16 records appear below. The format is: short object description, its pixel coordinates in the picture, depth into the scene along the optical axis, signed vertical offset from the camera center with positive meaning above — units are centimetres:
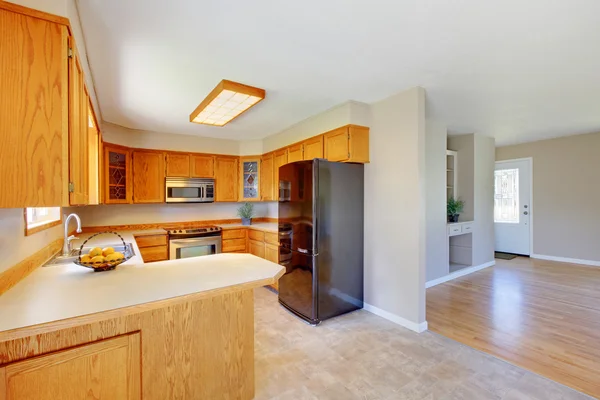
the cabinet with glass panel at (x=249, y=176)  515 +45
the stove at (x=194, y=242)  419 -67
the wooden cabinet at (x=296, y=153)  394 +70
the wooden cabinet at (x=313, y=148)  356 +71
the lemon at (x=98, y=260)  181 -40
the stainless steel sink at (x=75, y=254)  218 -49
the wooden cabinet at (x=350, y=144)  314 +66
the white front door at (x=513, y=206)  599 -16
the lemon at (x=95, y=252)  187 -36
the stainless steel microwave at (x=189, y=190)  450 +17
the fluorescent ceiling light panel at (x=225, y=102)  265 +106
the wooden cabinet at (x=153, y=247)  402 -70
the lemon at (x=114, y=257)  186 -40
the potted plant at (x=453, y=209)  477 -18
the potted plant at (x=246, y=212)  520 -25
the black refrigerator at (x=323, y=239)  299 -46
